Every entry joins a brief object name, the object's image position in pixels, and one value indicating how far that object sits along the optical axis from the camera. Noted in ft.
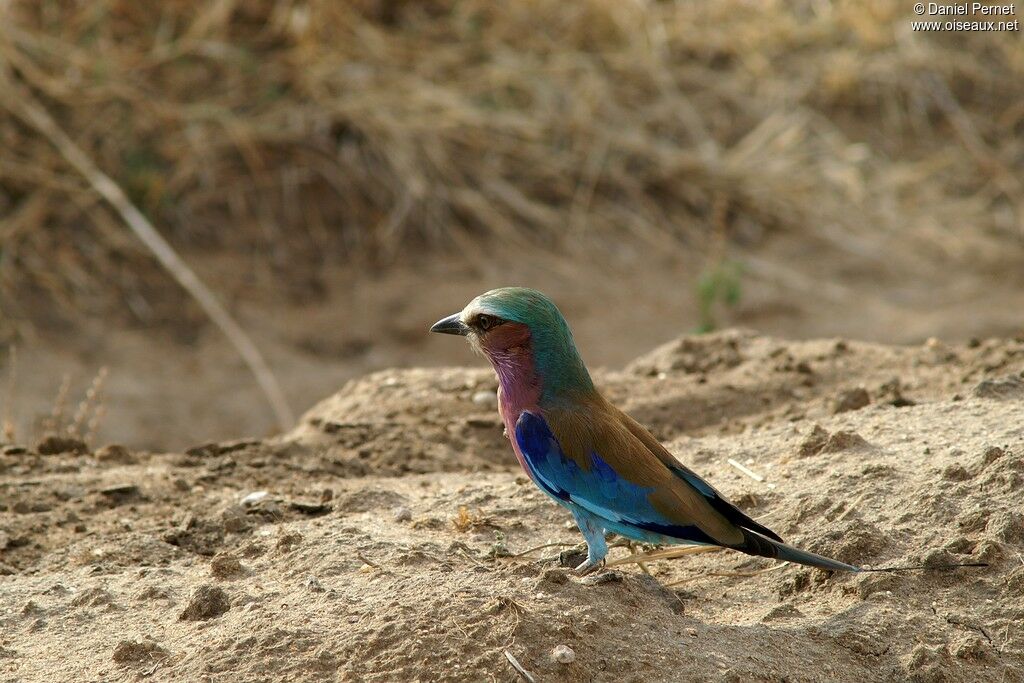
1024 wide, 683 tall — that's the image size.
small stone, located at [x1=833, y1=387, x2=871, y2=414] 27.86
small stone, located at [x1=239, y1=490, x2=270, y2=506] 24.56
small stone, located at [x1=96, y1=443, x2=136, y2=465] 28.58
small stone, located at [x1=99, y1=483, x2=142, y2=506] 25.81
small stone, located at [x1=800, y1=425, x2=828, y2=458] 23.95
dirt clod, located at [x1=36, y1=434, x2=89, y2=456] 29.14
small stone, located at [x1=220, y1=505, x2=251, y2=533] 23.50
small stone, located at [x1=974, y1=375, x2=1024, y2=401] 25.46
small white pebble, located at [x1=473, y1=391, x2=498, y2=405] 31.40
